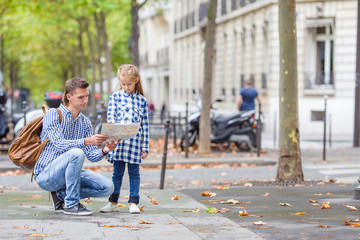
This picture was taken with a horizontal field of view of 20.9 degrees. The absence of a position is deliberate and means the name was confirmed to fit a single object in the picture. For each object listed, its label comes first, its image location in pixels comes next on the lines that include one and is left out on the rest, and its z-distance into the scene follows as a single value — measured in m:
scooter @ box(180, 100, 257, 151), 21.95
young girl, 9.41
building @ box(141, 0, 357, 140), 36.20
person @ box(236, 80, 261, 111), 23.05
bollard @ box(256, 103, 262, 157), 19.82
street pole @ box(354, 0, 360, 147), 25.01
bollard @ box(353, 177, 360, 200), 10.81
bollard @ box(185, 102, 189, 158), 19.57
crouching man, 8.99
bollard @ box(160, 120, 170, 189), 13.51
